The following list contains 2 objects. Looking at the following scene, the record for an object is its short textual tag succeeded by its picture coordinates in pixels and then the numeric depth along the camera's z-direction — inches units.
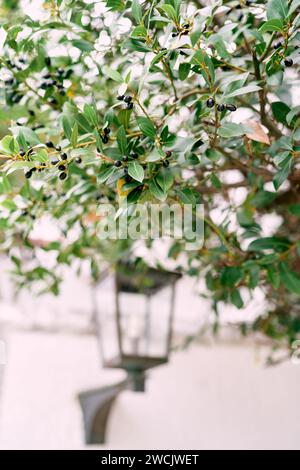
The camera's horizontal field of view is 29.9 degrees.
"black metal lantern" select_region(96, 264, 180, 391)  77.7
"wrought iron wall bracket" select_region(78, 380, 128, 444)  90.4
